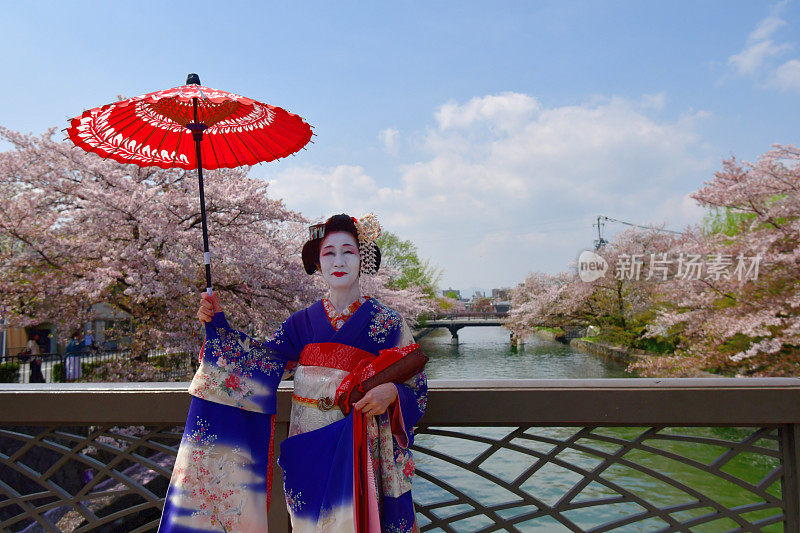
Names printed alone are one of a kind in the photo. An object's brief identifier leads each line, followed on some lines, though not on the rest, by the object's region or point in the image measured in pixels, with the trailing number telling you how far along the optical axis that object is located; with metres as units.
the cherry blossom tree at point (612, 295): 16.72
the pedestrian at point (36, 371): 8.83
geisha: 1.45
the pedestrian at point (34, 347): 11.44
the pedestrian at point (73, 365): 8.62
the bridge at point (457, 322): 31.92
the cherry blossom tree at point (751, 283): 8.13
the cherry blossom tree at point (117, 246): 7.05
